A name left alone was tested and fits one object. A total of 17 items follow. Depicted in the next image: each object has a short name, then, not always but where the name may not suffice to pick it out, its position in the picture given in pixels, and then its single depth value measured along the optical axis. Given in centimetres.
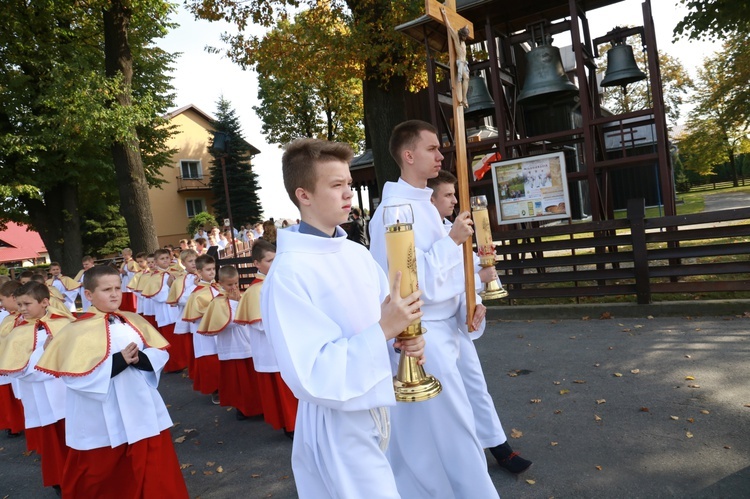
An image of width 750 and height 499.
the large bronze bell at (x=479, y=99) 987
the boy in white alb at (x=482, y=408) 386
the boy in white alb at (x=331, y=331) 206
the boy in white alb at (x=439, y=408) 319
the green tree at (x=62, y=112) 1527
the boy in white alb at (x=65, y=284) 1280
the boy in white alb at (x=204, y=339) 700
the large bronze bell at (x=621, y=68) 880
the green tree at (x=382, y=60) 1216
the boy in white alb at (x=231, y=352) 634
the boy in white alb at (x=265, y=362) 554
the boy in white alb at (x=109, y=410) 392
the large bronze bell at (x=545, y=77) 870
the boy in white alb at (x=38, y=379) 507
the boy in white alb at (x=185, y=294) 823
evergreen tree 4200
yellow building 4166
